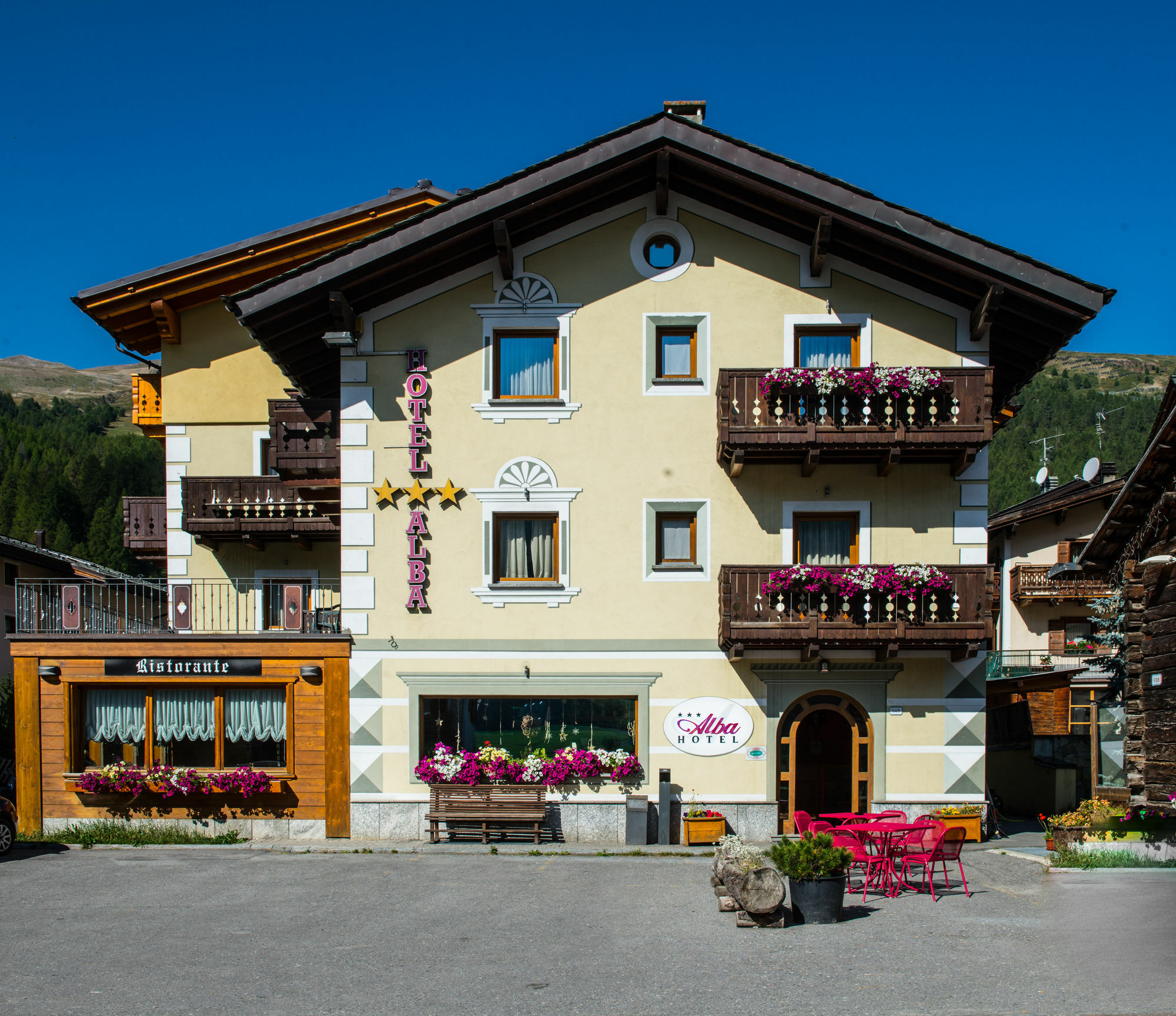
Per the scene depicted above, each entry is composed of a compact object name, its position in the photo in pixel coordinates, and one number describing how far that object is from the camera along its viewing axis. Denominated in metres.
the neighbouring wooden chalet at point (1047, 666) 25.16
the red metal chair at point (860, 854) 13.99
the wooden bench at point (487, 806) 18.88
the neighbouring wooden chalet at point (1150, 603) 12.14
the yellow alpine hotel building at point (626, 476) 19.08
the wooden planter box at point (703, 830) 18.64
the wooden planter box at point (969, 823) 18.66
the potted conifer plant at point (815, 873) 12.36
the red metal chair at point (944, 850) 13.58
